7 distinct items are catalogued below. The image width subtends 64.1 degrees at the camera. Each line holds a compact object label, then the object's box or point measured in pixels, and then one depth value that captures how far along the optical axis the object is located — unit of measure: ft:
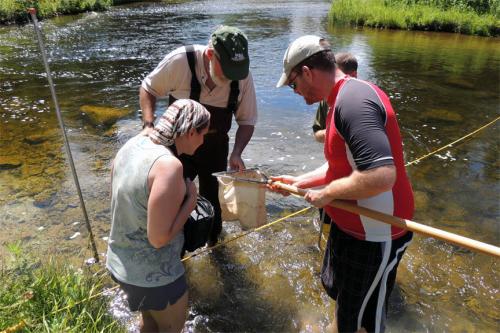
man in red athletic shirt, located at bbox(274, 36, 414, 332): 6.69
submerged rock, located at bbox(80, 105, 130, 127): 30.49
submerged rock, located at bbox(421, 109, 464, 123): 32.99
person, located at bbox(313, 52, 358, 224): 13.67
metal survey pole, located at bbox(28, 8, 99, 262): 10.87
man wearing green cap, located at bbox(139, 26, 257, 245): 10.37
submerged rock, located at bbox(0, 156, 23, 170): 22.16
